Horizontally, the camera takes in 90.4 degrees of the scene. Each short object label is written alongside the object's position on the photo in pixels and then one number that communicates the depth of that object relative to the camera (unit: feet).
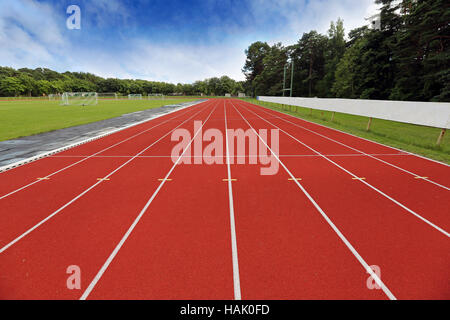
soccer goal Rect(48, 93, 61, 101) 209.24
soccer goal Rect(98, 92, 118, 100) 284.65
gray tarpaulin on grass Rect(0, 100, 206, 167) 23.91
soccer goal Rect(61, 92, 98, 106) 129.49
